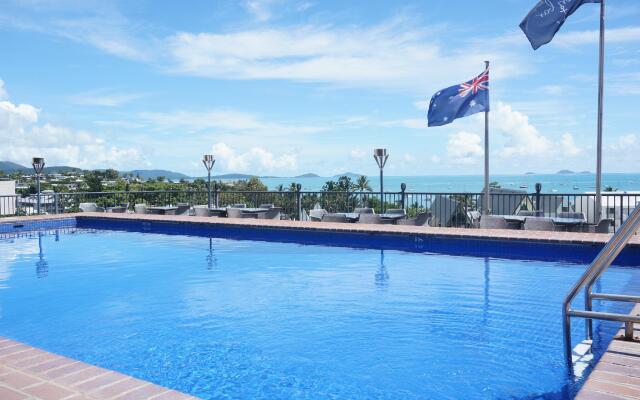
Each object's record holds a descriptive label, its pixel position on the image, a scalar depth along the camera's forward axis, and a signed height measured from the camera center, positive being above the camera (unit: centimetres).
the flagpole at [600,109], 940 +157
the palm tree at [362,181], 2533 +68
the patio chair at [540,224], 905 -54
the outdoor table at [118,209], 1584 -45
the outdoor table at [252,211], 1334 -43
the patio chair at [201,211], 1405 -46
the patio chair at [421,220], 1077 -55
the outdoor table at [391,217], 1123 -52
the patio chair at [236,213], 1324 -48
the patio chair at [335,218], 1157 -54
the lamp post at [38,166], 1576 +89
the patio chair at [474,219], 1084 -54
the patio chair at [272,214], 1312 -51
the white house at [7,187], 3626 +57
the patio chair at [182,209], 1455 -41
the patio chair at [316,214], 1228 -48
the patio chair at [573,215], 972 -41
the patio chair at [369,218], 1120 -54
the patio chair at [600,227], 870 -59
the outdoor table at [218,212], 1375 -47
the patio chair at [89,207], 1533 -37
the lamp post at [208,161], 1742 +114
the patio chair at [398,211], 1190 -40
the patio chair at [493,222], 976 -55
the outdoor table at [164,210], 1496 -45
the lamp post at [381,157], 1389 +102
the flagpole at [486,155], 1092 +87
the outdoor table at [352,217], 1168 -52
